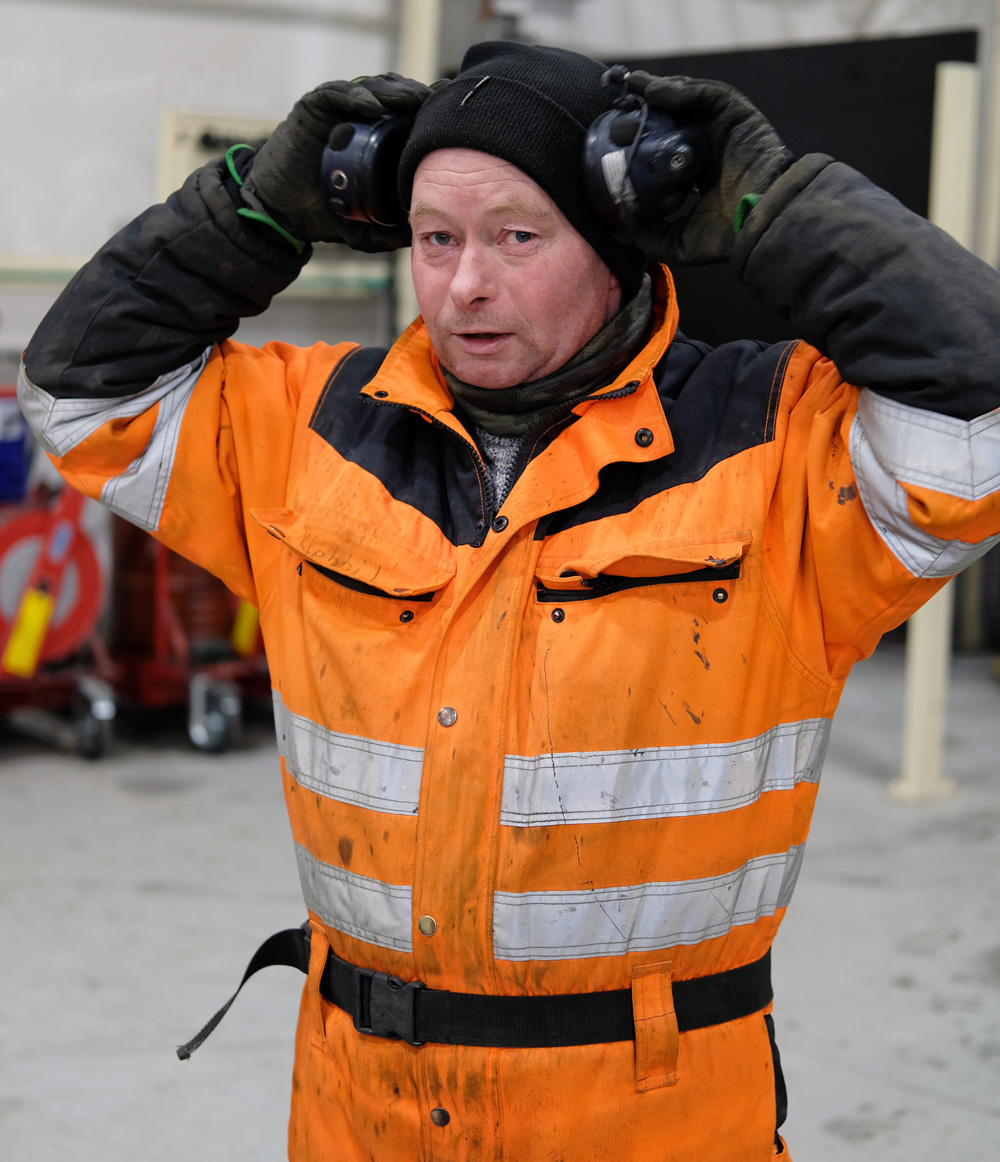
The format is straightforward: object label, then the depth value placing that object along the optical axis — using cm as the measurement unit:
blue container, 830
